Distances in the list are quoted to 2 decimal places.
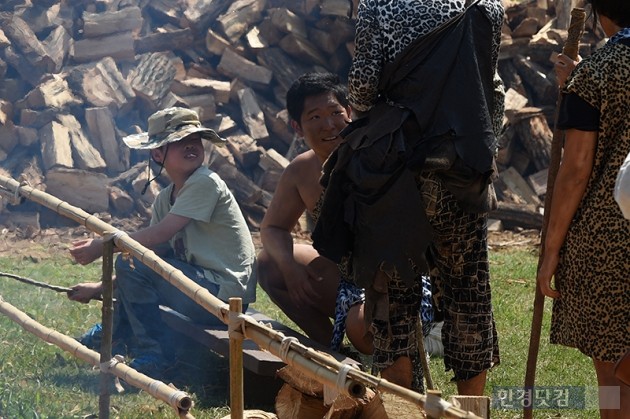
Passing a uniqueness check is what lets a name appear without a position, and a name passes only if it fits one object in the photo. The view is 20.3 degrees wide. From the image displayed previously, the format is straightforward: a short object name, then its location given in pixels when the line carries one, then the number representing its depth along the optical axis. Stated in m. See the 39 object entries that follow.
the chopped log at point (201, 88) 17.73
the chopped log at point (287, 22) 18.26
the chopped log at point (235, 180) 16.66
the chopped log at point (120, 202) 16.28
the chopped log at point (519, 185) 17.72
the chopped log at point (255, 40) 18.24
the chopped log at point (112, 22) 18.42
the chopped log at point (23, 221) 15.58
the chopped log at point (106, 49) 18.23
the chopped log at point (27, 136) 16.79
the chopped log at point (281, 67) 18.11
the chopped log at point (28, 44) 17.60
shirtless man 8.99
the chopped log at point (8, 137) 16.70
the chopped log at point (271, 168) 17.10
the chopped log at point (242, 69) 18.14
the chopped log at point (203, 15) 18.61
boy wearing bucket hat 9.33
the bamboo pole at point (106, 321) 6.90
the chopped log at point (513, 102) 17.92
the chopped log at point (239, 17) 18.40
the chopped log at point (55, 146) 16.25
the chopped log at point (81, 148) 16.43
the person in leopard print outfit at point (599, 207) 6.22
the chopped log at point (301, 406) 6.87
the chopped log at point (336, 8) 18.07
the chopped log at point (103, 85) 17.22
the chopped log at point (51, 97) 17.09
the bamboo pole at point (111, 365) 6.23
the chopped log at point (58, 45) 17.91
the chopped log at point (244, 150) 17.20
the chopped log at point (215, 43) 18.29
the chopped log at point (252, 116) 17.54
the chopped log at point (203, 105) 17.44
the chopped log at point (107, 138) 16.91
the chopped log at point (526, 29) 18.80
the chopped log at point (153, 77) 17.25
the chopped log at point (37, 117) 16.91
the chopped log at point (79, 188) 16.09
